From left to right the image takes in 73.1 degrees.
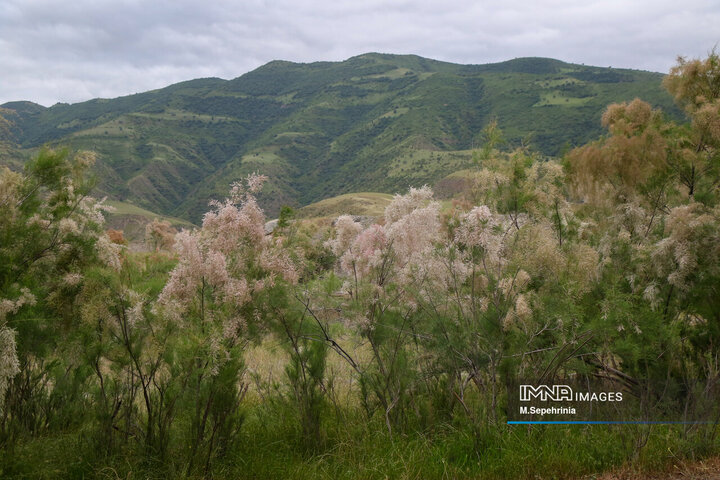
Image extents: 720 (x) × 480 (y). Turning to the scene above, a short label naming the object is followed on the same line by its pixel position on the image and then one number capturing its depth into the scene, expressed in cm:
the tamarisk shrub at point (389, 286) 550
